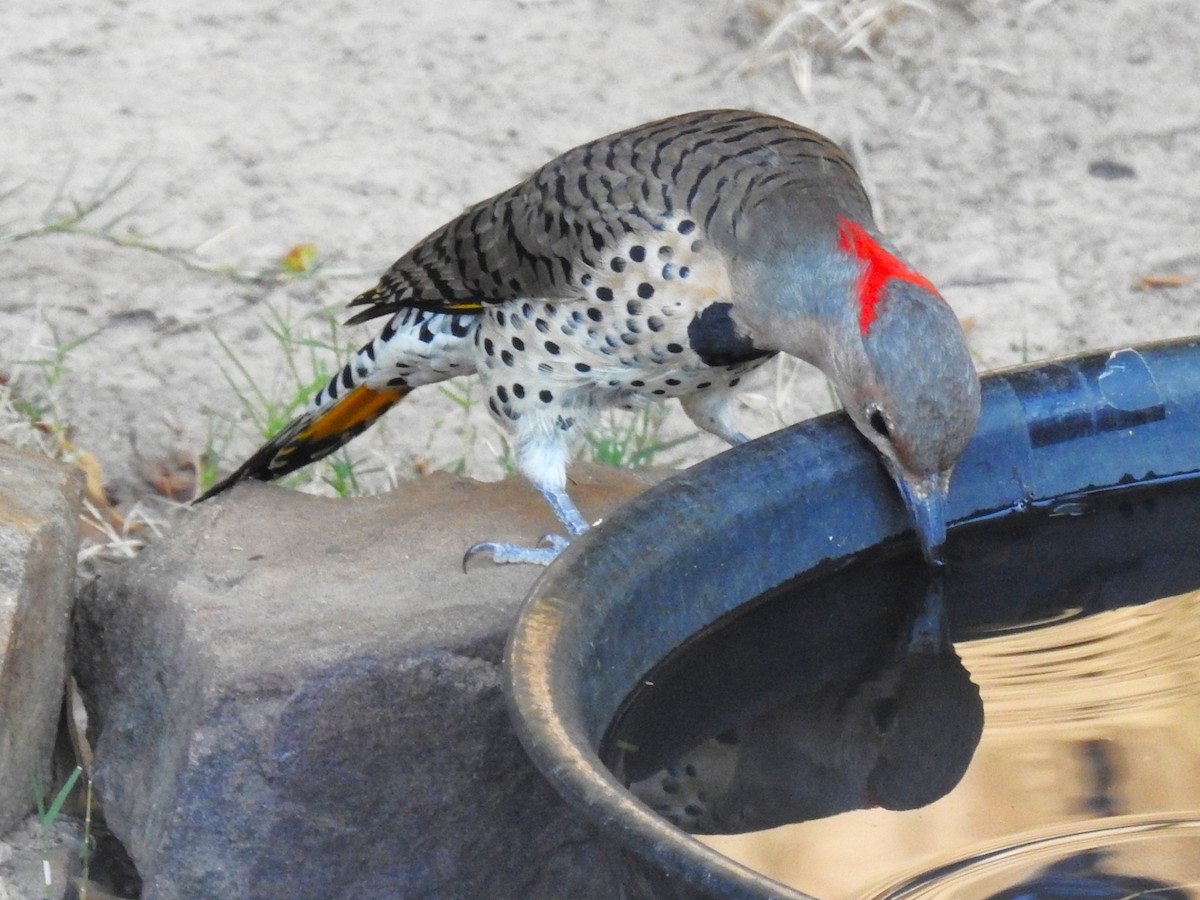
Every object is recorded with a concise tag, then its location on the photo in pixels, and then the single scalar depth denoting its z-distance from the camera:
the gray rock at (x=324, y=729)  5.51
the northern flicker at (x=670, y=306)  5.46
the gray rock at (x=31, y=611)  5.87
